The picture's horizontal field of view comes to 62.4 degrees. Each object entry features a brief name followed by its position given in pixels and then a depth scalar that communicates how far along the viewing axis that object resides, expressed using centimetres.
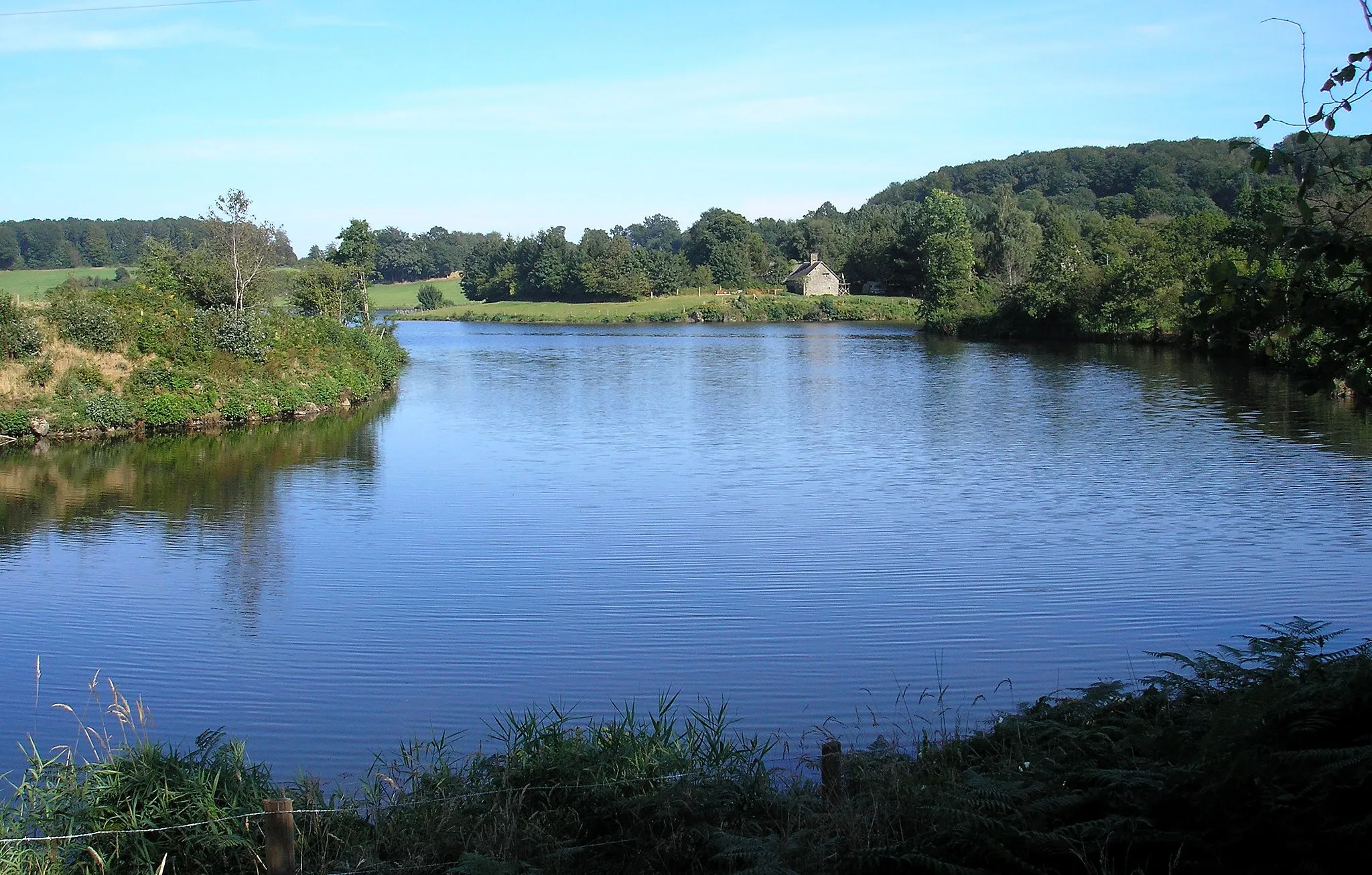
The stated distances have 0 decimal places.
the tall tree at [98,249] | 9325
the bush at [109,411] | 2386
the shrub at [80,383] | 2416
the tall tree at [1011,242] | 8212
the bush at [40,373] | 2402
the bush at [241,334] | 2738
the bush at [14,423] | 2281
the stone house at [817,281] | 9719
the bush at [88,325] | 2530
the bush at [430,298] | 10825
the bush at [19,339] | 2408
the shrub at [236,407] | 2597
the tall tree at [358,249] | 4869
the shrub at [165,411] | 2466
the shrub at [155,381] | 2512
